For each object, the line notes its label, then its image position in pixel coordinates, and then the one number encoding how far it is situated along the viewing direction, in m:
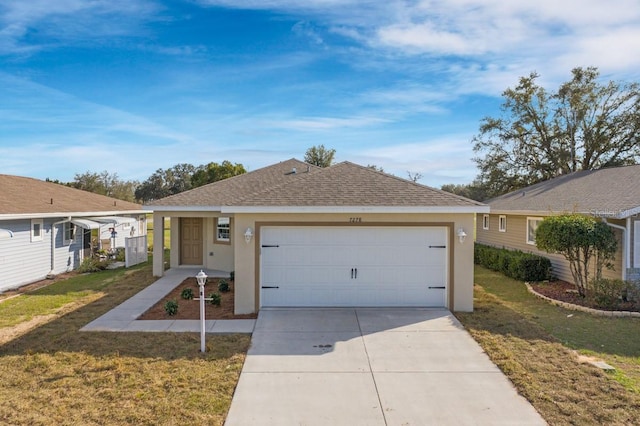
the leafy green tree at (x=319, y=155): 45.56
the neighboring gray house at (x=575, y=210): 10.45
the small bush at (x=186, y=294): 10.41
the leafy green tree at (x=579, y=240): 10.17
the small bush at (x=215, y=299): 9.72
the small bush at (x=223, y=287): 11.47
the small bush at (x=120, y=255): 17.36
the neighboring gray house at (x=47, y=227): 12.06
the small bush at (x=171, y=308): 8.88
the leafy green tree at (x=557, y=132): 27.02
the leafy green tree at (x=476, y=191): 31.87
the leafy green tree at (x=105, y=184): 49.84
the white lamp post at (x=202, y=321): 6.57
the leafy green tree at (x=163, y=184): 59.56
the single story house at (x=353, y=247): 8.98
